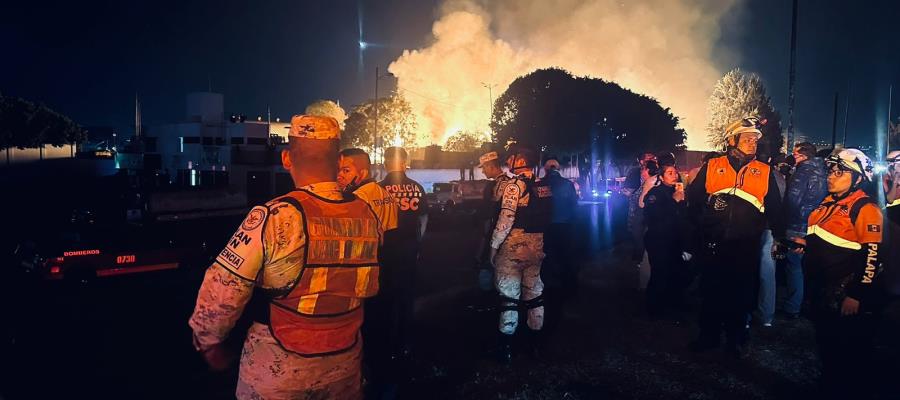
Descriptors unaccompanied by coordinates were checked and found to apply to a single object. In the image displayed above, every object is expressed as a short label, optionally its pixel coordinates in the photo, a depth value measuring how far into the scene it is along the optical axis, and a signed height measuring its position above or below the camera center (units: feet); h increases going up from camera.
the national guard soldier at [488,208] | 17.92 -1.18
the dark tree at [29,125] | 137.90 +11.69
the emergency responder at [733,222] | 16.46 -1.42
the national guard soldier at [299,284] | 7.18 -1.57
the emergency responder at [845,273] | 13.29 -2.43
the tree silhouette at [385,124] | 198.08 +17.92
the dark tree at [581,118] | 163.63 +17.84
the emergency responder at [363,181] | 15.07 -0.27
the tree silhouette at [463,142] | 229.66 +13.41
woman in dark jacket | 21.47 -2.15
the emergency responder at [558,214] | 18.72 -1.45
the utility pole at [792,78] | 64.64 +12.39
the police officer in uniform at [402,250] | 16.22 -2.39
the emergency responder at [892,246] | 13.65 -1.76
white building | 189.18 +13.48
